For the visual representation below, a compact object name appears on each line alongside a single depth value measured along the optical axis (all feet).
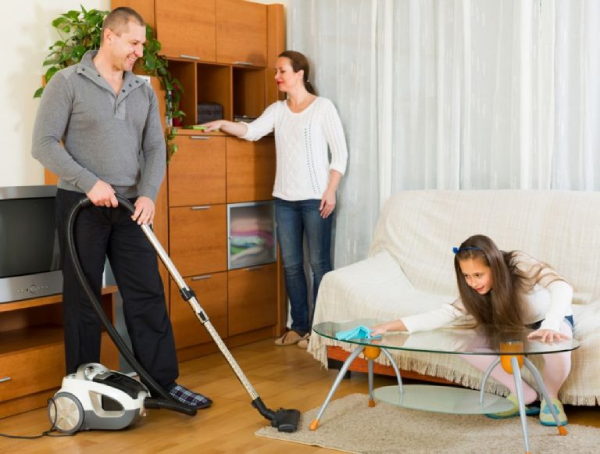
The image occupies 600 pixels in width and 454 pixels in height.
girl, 10.03
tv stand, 11.38
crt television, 11.57
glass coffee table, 9.04
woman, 15.28
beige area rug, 9.77
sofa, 11.59
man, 11.01
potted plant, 13.15
